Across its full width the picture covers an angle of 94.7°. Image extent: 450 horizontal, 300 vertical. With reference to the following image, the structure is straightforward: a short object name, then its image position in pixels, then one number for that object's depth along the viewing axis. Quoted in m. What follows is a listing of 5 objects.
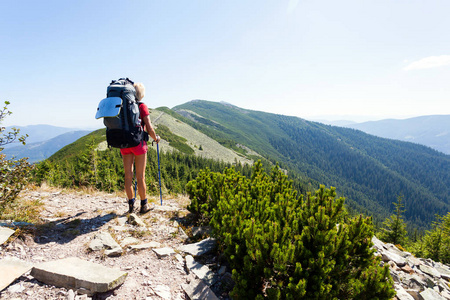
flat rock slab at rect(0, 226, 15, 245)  3.84
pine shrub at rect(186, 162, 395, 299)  3.10
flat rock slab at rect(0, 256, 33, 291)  2.98
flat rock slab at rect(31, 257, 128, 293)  3.12
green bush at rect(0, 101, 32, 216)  4.73
